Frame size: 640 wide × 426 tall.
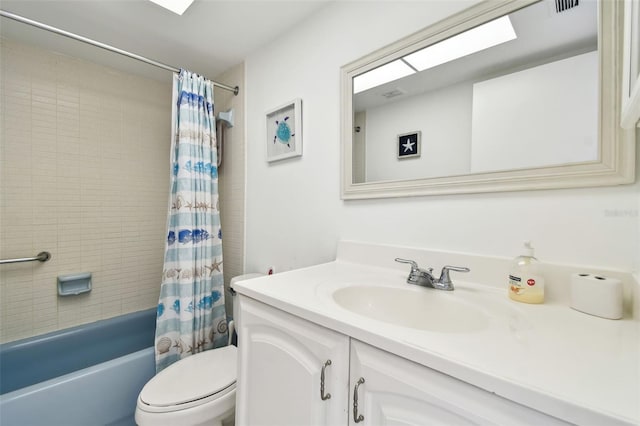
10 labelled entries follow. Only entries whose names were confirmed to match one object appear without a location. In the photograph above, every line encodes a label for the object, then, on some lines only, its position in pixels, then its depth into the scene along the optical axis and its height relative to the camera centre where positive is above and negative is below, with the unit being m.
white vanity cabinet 0.44 -0.38
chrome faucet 0.85 -0.23
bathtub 1.09 -0.86
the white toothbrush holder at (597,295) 0.60 -0.20
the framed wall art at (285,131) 1.44 +0.46
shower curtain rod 1.17 +0.85
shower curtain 1.52 -0.18
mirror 0.70 +0.36
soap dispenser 0.71 -0.19
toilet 0.98 -0.74
